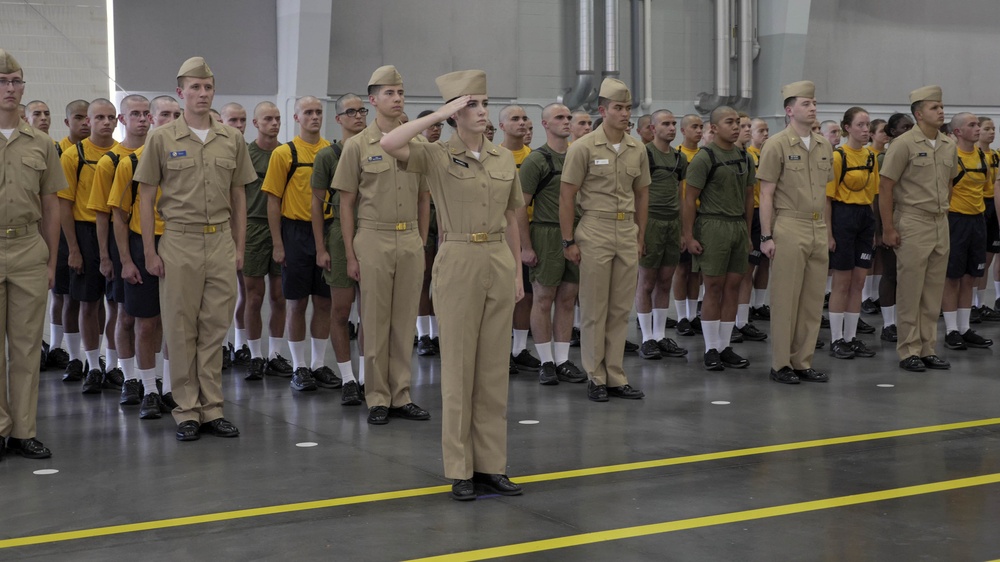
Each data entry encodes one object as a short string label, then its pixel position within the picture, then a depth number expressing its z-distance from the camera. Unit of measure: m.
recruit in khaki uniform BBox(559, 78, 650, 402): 6.71
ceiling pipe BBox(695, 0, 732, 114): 15.44
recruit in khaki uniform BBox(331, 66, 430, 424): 6.10
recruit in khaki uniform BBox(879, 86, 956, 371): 7.60
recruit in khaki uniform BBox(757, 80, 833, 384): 7.14
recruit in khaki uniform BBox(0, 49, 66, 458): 5.27
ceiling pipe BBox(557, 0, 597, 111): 14.44
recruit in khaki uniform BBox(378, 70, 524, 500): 4.61
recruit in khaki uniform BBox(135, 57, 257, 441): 5.68
